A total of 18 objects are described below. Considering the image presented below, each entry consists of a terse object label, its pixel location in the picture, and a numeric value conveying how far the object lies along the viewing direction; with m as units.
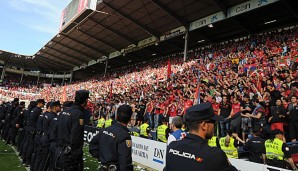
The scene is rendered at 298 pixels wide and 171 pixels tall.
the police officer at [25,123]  9.02
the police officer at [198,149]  1.89
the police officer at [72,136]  4.54
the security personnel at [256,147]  7.68
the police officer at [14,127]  11.09
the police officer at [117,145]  3.41
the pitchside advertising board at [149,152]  8.59
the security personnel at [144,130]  11.52
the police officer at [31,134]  8.05
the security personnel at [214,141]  7.69
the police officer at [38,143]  6.71
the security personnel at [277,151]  6.99
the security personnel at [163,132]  9.33
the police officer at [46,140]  6.41
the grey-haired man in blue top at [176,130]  5.29
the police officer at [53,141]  5.31
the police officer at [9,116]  12.14
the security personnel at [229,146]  7.89
